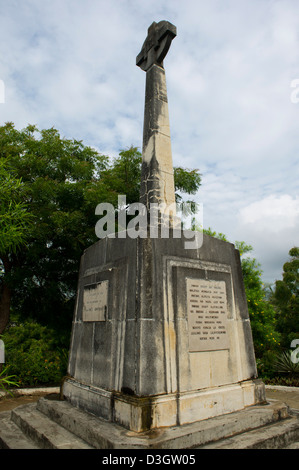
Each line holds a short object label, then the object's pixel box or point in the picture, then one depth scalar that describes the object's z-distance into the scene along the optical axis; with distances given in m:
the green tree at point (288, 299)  12.62
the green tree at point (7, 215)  3.92
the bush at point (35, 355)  8.14
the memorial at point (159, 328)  3.11
